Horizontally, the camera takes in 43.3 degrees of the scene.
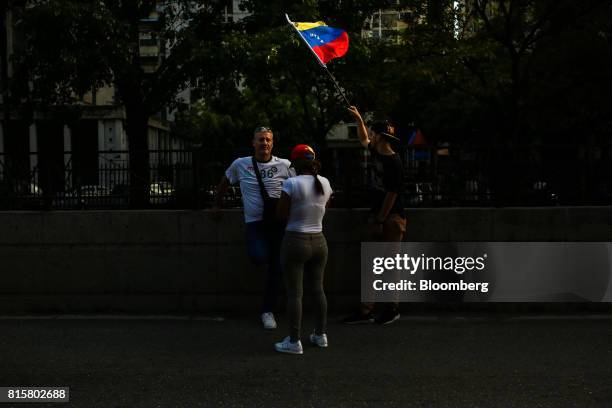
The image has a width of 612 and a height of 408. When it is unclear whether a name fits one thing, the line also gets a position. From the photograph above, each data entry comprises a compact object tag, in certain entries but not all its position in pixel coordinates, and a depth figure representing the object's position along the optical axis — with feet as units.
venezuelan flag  28.78
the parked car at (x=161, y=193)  28.66
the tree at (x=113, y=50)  44.68
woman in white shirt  19.95
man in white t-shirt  24.31
